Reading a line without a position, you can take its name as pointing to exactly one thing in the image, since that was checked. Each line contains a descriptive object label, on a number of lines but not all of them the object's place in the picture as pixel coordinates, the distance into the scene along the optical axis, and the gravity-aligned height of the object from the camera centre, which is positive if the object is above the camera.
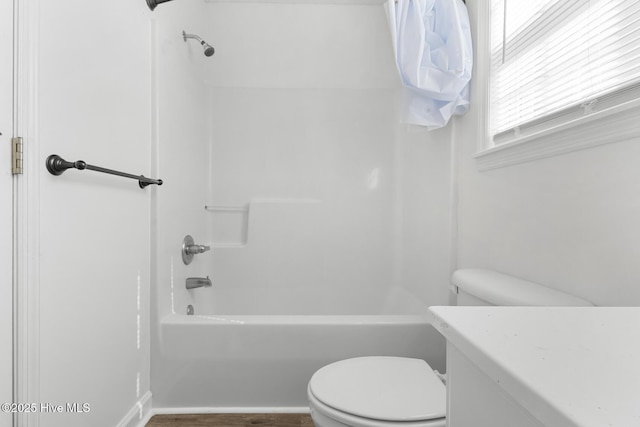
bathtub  1.39 -0.51
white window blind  0.85 +0.42
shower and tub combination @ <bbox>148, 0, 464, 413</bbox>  2.18 +0.28
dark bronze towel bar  0.88 +0.11
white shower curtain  1.51 +0.64
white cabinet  0.35 -0.20
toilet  0.84 -0.44
